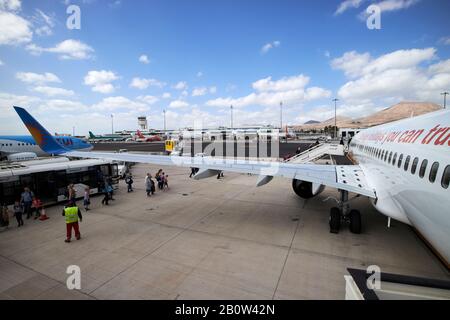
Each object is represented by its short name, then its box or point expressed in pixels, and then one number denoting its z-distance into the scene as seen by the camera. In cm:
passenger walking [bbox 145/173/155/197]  1529
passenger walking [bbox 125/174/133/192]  1655
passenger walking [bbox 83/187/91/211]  1244
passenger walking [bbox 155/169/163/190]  1728
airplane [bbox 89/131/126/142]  12146
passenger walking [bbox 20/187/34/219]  1138
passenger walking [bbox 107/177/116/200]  1394
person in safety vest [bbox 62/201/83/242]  861
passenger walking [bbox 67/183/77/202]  1150
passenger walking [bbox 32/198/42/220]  1142
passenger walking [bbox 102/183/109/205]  1351
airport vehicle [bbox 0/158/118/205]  1211
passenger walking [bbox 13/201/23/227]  1027
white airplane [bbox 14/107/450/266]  473
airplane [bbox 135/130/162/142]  9488
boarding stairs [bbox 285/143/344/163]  1959
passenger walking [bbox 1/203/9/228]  1002
